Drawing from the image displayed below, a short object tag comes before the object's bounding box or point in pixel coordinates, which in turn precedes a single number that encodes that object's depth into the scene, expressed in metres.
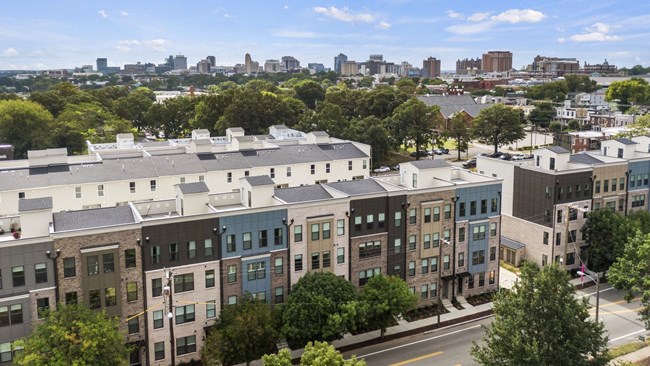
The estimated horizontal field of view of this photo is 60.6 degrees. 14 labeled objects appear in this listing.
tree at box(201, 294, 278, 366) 40.41
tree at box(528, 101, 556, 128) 176.12
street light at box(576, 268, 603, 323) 63.01
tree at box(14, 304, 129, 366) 34.34
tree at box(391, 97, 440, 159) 120.56
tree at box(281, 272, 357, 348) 42.62
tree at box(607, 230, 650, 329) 42.98
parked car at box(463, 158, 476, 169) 116.56
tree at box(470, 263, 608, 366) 33.25
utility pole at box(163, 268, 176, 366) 37.45
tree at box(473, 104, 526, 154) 127.25
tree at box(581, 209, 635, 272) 60.44
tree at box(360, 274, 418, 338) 45.84
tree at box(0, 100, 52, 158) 116.50
